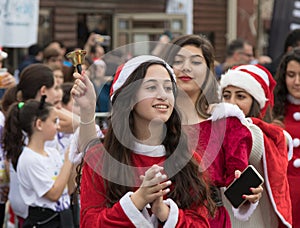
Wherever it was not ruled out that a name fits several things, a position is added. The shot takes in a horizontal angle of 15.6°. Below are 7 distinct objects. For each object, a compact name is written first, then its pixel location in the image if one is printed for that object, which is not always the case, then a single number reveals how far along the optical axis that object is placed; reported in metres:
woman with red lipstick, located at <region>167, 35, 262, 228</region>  5.25
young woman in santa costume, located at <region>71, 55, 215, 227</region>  4.50
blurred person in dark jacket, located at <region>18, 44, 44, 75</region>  14.19
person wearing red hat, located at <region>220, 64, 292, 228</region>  5.84
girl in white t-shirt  7.03
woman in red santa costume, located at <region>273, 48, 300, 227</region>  7.43
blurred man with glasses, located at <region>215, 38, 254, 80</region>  13.49
